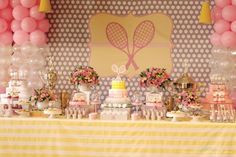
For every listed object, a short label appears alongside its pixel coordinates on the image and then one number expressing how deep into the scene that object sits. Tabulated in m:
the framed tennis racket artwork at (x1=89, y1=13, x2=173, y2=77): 6.98
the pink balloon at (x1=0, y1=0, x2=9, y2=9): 6.57
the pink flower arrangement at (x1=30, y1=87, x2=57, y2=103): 5.68
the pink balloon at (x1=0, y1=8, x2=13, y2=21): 6.61
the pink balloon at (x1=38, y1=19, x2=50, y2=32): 6.64
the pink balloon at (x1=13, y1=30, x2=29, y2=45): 6.52
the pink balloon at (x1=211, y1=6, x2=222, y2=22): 6.38
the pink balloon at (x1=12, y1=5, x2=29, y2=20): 6.48
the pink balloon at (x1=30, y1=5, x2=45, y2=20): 6.48
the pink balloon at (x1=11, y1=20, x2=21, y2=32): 6.55
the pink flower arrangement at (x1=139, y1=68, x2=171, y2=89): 5.51
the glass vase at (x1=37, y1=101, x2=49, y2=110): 5.68
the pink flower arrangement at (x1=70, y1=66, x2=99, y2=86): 5.65
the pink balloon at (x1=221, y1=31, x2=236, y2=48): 6.16
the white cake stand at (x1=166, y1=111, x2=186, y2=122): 5.18
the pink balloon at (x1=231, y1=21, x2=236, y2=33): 6.10
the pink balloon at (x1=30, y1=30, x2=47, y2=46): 6.53
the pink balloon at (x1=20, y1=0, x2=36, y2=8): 6.44
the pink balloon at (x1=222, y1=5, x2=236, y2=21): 6.12
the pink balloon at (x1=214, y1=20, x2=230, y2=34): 6.24
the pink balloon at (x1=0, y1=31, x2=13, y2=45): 6.66
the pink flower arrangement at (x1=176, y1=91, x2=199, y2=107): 5.33
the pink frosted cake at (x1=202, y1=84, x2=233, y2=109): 5.48
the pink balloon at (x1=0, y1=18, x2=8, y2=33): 6.58
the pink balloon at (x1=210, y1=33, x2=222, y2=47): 6.42
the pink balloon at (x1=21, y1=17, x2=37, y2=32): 6.43
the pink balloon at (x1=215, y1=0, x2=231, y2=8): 6.20
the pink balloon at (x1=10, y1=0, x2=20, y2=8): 6.57
